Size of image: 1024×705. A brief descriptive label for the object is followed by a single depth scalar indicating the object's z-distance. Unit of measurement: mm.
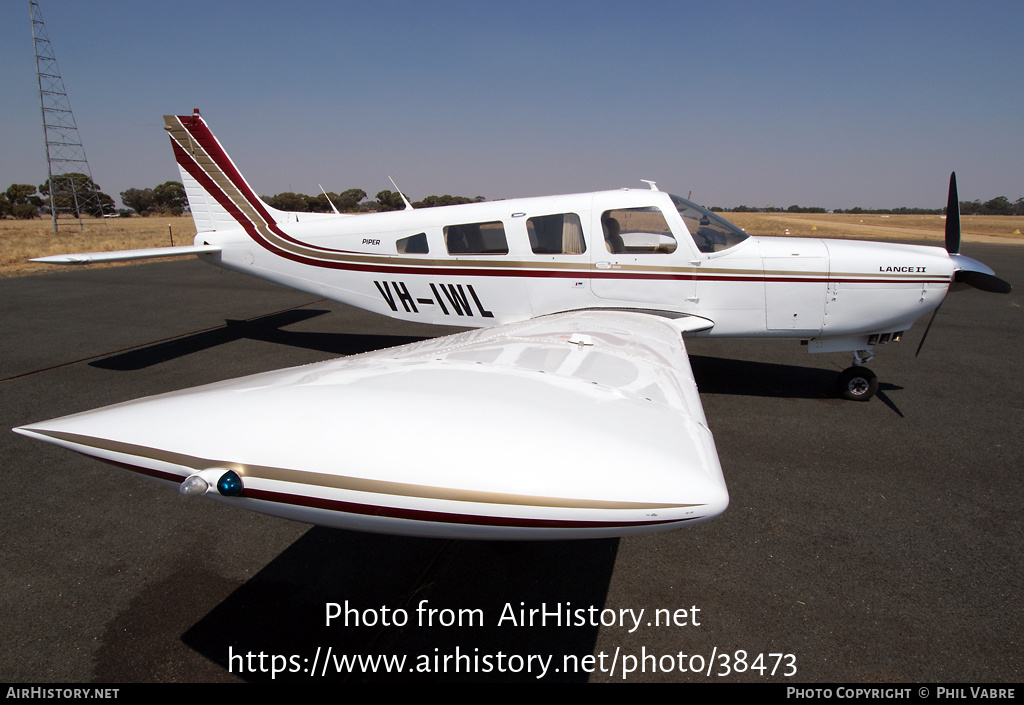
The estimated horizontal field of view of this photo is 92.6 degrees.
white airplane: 1702
